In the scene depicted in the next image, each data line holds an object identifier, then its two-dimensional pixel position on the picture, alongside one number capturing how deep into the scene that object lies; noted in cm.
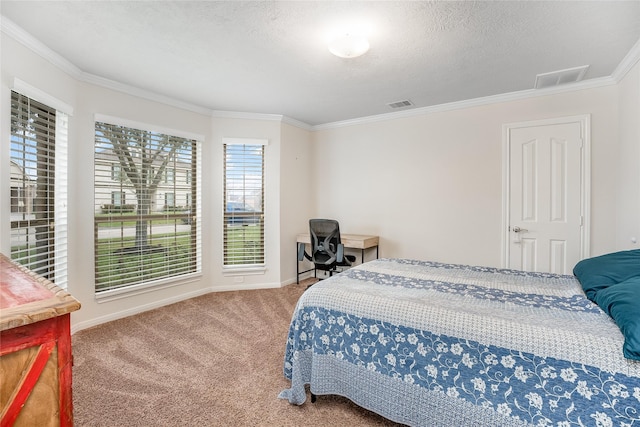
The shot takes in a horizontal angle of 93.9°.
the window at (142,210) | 317
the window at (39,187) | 228
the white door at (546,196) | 315
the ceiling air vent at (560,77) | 283
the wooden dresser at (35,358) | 78
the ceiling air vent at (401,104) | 375
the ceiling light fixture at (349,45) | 219
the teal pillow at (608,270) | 168
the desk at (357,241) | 405
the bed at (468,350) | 121
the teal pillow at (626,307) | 113
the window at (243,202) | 426
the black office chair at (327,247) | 386
